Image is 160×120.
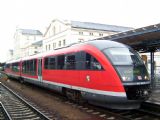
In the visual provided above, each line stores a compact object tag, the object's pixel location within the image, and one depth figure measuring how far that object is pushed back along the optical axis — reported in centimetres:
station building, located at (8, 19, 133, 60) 3668
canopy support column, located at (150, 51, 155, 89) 1168
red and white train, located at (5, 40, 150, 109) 599
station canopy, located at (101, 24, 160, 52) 860
